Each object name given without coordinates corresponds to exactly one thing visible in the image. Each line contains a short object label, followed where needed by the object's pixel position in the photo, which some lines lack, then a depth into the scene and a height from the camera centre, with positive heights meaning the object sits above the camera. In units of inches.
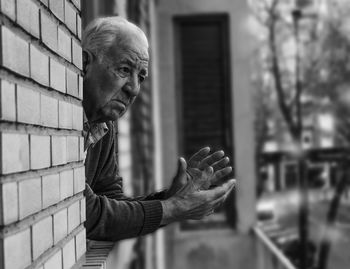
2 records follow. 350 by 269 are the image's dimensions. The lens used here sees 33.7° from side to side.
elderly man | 80.7 -1.9
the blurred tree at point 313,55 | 539.5 +84.3
